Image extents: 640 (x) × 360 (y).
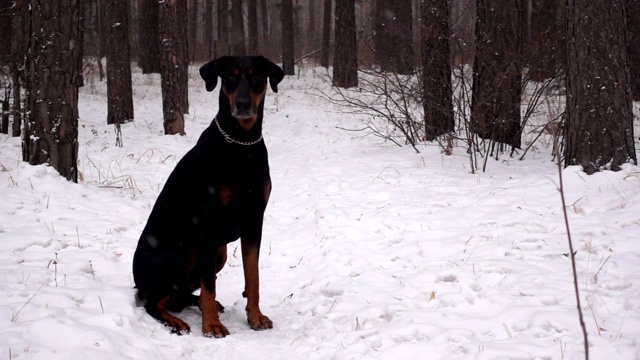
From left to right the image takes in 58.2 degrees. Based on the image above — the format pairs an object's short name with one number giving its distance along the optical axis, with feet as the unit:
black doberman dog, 13.01
